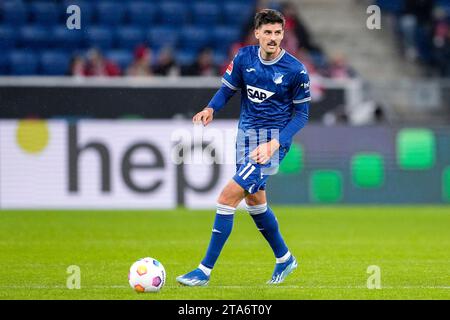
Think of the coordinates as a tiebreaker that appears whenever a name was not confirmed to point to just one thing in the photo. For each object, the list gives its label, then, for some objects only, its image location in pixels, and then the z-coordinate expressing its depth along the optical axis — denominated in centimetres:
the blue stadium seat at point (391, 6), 2058
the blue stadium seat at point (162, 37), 2011
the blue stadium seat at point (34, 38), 1984
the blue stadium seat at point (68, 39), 1956
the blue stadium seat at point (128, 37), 2039
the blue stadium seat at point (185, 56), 1955
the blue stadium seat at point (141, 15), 2088
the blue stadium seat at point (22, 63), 1944
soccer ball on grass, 788
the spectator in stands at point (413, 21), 2030
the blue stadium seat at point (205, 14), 2119
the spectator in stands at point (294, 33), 1859
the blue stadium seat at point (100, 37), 1981
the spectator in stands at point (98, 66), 1778
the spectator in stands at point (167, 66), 1803
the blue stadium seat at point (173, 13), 2091
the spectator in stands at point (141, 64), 1819
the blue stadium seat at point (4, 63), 1922
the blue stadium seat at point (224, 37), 2048
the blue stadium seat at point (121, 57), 1959
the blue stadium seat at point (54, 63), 1917
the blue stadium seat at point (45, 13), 2016
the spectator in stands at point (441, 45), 1961
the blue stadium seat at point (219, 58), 1941
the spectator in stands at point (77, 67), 1755
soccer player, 848
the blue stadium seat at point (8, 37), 1933
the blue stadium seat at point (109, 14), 2066
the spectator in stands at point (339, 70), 1888
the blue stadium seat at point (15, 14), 1992
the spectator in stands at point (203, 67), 1809
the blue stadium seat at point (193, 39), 2056
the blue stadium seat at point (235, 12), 2126
